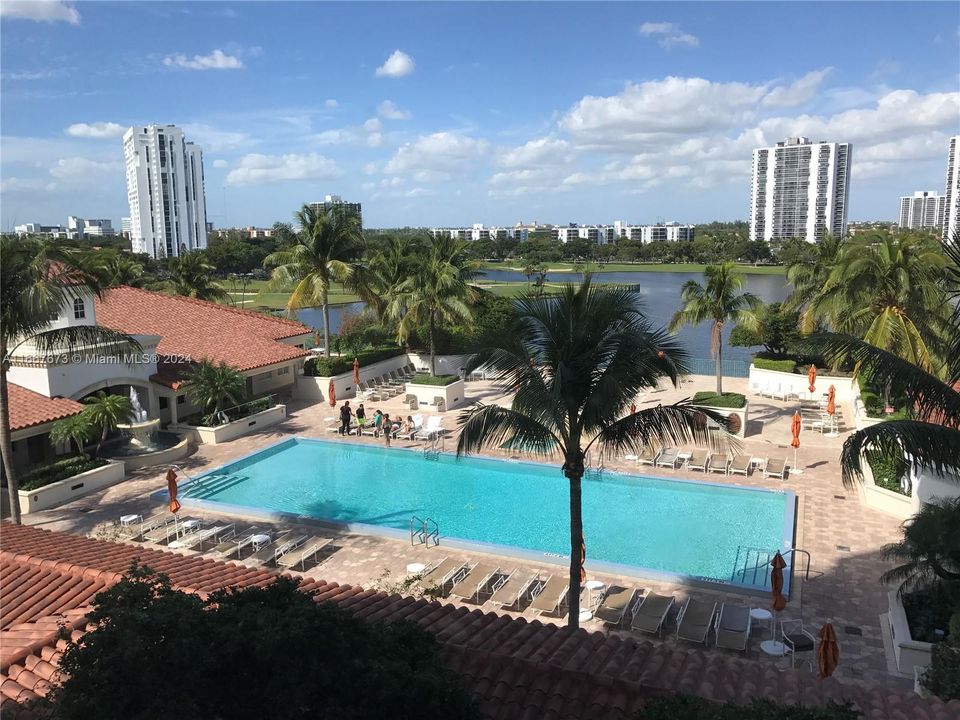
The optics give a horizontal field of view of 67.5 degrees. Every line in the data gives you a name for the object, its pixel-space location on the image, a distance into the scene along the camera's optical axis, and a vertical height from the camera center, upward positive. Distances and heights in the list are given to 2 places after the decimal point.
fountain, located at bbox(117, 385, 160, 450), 20.81 -4.96
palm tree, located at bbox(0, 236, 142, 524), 13.26 -0.59
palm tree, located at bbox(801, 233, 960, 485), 8.06 -1.73
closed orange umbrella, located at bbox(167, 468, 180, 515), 16.09 -5.23
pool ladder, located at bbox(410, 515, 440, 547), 15.21 -5.97
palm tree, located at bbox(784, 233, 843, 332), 27.42 -0.87
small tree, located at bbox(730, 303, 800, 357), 29.36 -3.18
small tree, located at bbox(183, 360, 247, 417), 22.03 -3.94
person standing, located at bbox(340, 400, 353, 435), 23.52 -5.30
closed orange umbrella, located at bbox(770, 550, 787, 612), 11.34 -5.15
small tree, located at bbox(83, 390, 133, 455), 18.59 -4.00
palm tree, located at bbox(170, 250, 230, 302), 35.00 -0.99
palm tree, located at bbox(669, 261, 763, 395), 22.39 -1.57
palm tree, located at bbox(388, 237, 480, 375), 27.95 -1.64
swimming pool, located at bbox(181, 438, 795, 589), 15.04 -6.22
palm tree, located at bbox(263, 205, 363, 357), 28.41 -0.07
